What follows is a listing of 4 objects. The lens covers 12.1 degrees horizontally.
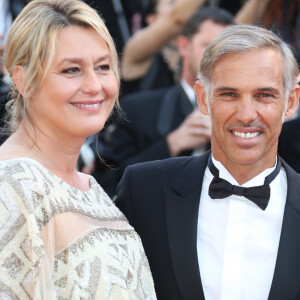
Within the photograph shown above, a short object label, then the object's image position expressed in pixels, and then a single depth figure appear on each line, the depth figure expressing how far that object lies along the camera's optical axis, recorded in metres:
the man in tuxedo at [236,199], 6.18
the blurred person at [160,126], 8.98
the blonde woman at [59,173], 5.29
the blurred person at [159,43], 10.51
